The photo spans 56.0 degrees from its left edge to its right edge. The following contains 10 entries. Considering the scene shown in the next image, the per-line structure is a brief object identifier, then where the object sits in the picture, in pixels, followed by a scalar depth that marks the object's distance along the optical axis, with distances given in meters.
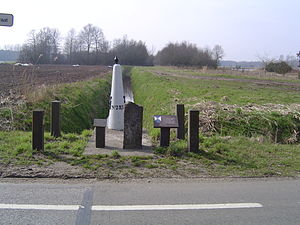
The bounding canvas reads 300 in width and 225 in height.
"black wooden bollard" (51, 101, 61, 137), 7.66
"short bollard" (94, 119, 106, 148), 6.78
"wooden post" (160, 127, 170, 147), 6.86
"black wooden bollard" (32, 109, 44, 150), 6.19
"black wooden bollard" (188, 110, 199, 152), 6.50
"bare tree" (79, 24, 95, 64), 115.00
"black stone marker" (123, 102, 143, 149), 6.68
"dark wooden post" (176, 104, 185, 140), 7.73
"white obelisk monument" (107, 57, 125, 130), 9.09
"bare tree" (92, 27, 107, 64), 109.50
